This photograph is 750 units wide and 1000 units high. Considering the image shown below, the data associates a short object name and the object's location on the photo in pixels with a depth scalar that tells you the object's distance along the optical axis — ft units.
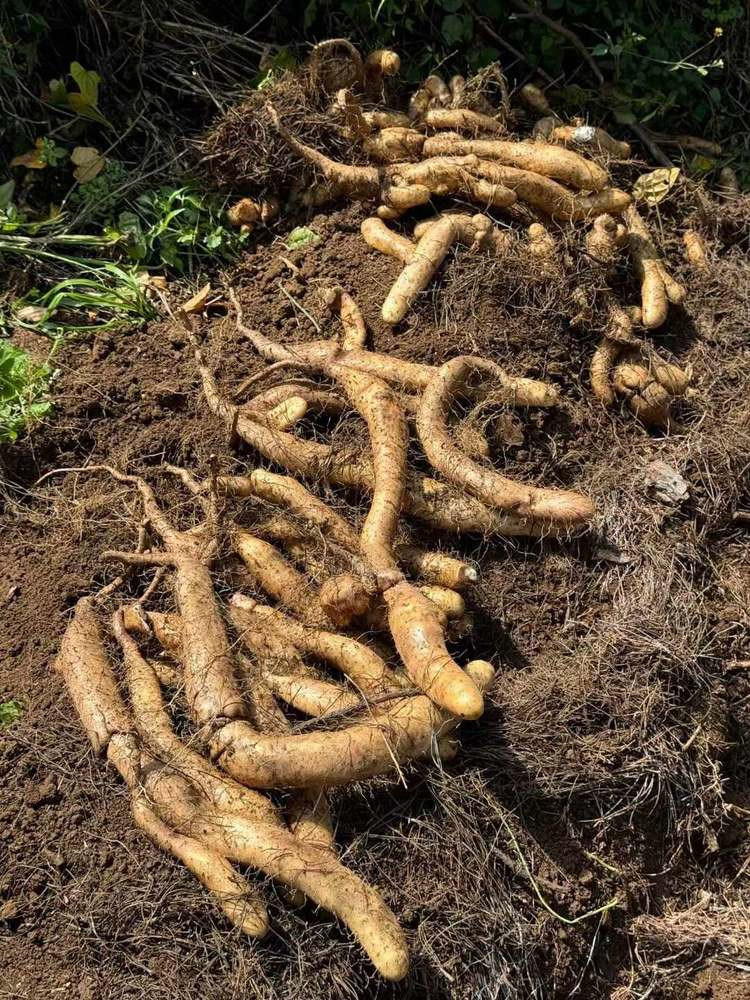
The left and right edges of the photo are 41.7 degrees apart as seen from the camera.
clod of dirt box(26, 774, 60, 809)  8.82
